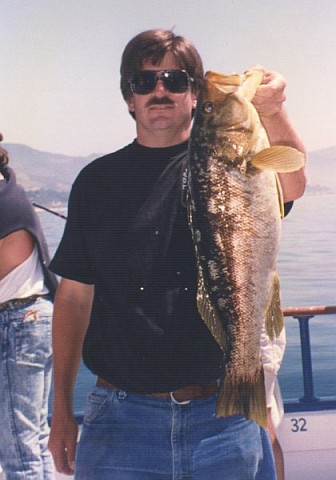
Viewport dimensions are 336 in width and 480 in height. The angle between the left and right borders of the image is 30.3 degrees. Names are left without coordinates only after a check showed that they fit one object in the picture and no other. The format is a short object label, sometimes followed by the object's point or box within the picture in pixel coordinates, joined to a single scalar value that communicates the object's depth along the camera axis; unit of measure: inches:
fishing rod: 140.7
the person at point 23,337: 95.7
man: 60.3
